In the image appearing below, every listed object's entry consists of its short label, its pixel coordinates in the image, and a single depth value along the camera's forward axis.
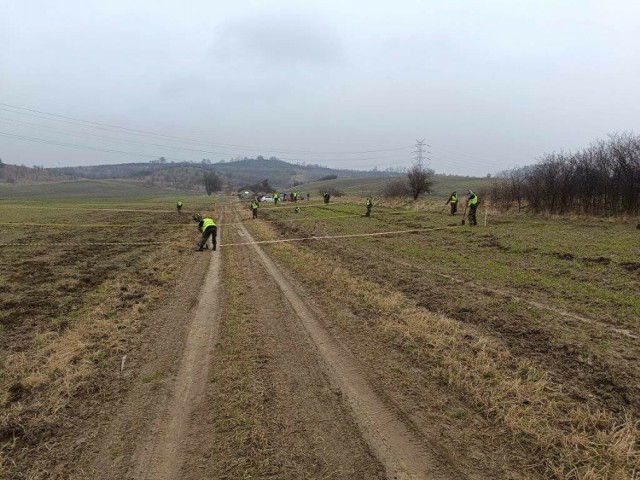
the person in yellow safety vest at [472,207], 21.25
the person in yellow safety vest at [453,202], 27.17
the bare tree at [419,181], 46.72
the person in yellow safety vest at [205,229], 15.45
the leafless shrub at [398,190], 50.94
